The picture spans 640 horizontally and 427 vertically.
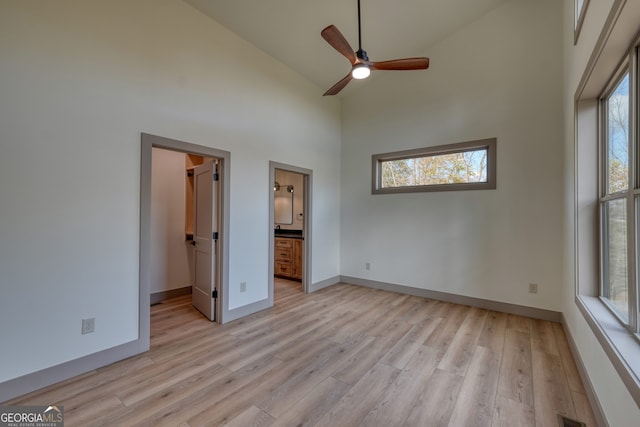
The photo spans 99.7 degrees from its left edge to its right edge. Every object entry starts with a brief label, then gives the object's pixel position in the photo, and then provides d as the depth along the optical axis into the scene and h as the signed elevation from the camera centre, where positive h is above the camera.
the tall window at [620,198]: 1.56 +0.12
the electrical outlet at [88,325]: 2.30 -0.96
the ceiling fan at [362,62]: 2.31 +1.48
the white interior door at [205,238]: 3.44 -0.31
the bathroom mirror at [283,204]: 6.65 +0.27
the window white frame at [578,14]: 2.13 +1.69
